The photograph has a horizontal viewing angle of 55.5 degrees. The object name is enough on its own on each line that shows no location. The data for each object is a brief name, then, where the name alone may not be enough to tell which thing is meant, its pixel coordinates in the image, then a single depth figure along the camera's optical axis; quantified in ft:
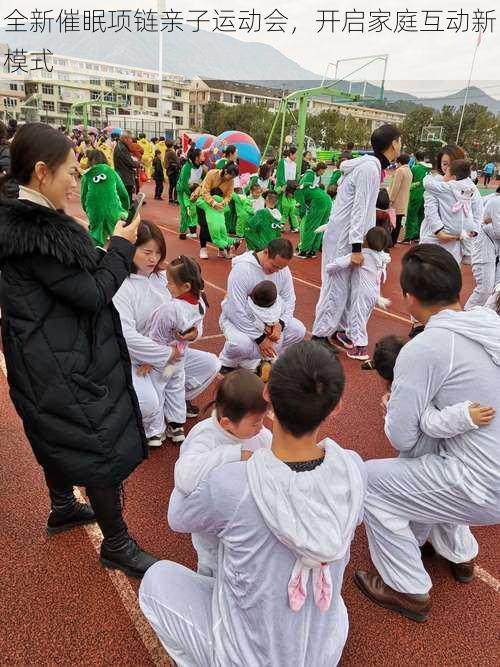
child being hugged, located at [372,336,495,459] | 5.92
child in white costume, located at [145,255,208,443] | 9.53
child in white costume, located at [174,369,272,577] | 4.85
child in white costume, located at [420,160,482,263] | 17.20
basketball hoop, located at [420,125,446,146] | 120.67
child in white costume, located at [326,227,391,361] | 15.03
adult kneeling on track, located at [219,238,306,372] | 12.93
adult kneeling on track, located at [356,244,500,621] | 6.07
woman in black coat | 5.39
